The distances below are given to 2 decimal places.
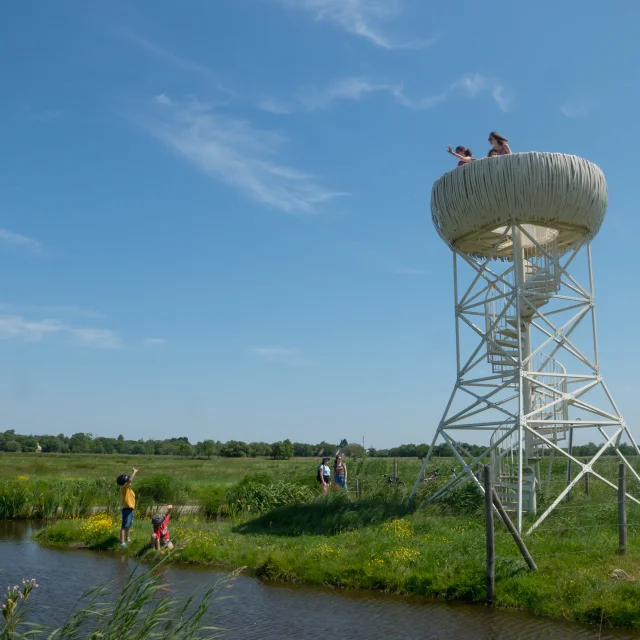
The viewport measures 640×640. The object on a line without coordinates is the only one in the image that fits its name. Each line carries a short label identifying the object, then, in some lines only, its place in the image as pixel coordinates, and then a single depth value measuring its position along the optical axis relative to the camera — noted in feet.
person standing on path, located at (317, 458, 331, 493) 72.95
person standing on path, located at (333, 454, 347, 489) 75.15
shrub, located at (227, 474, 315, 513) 73.67
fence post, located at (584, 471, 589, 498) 65.26
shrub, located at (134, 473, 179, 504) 81.51
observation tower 56.54
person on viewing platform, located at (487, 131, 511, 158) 62.44
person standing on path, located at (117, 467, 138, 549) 56.31
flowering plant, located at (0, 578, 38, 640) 14.21
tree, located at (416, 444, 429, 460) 254.76
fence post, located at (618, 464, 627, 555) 42.57
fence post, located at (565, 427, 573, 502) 63.14
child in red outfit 51.44
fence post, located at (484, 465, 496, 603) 38.22
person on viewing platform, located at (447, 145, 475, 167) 64.14
